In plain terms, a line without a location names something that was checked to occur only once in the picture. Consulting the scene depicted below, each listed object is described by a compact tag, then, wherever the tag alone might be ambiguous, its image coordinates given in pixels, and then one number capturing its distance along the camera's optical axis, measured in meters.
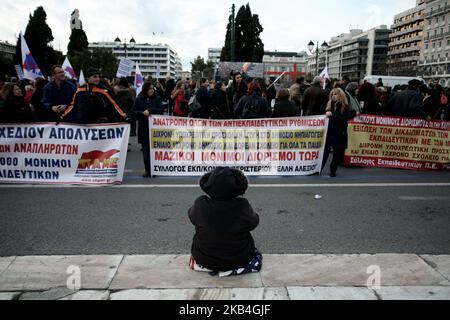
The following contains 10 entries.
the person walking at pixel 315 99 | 9.12
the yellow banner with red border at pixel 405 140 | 8.05
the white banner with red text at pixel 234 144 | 7.00
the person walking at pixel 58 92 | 7.77
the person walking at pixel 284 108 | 8.35
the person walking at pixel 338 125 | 7.26
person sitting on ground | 3.10
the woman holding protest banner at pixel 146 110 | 7.05
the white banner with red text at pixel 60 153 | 6.42
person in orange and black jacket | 6.89
